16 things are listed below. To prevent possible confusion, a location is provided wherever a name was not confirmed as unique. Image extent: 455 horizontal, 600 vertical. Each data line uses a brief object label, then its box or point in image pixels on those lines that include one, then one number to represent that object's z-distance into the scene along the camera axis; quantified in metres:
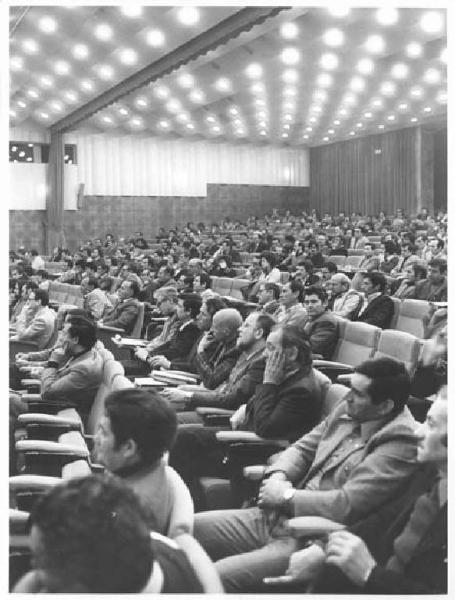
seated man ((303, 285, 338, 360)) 5.64
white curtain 23.30
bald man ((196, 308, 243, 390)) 4.73
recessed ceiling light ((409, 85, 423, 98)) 15.76
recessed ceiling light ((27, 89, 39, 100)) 15.31
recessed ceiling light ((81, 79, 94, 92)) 14.34
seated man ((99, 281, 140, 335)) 7.81
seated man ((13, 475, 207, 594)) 1.66
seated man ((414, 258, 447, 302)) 6.77
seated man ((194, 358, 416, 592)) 2.61
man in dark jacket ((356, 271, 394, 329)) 6.70
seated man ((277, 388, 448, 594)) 2.34
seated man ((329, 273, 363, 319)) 7.32
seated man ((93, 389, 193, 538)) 2.42
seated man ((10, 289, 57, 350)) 6.93
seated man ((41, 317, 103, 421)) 4.36
